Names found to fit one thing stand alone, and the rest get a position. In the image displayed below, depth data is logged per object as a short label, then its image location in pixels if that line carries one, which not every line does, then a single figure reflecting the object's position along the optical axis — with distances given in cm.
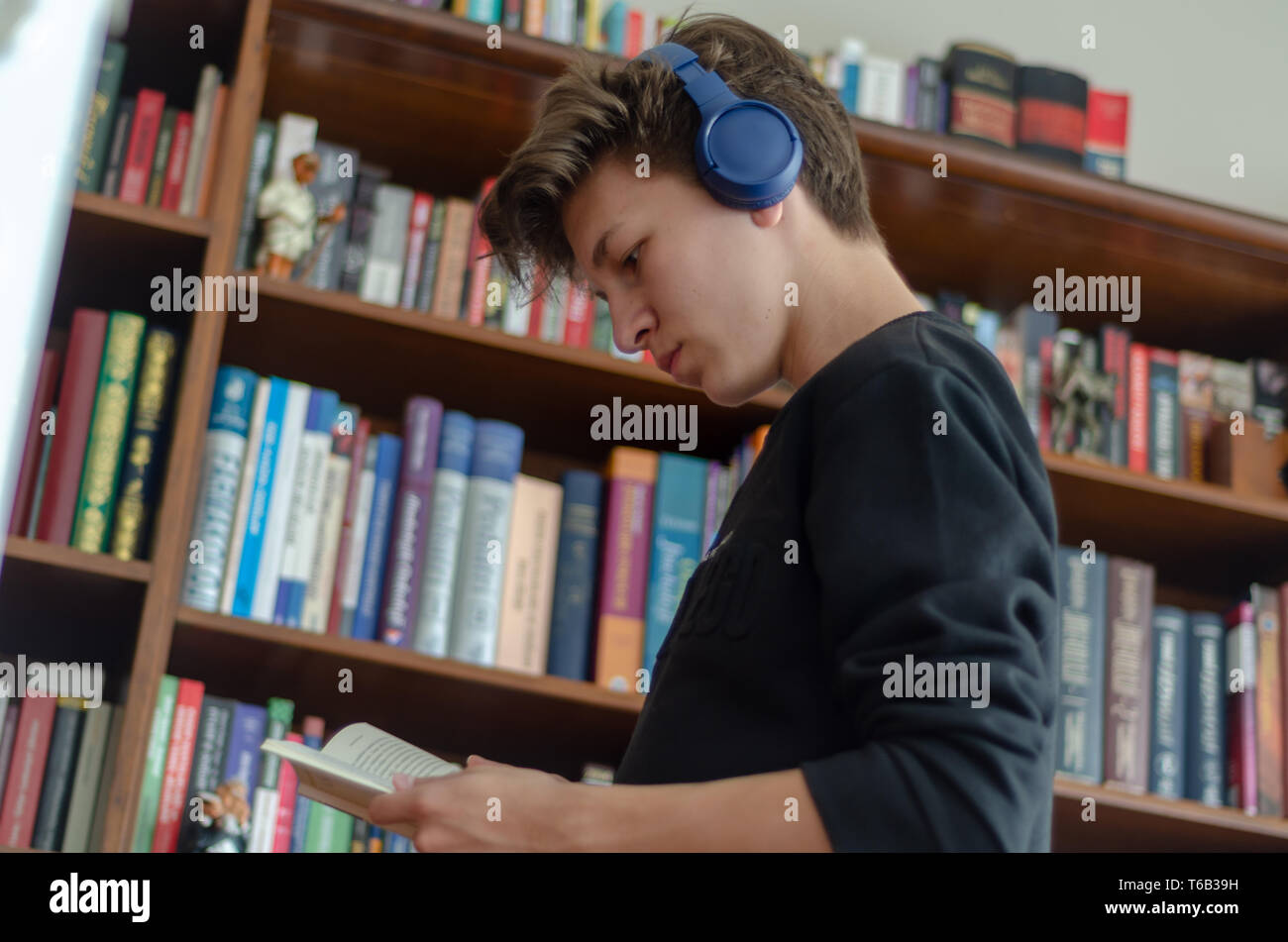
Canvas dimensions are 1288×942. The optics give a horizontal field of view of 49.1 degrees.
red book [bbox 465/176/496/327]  181
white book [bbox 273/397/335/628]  163
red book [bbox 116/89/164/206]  172
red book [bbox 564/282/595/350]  184
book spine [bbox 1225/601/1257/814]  182
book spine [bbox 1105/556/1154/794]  180
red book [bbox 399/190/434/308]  181
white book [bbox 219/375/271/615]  160
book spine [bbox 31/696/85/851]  152
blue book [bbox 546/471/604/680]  173
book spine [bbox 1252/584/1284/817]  182
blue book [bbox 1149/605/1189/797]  182
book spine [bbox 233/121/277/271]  173
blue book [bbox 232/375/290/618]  160
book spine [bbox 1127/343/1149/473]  199
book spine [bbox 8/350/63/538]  158
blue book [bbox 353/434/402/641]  167
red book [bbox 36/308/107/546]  157
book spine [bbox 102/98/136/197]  172
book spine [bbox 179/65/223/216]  172
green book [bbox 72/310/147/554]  157
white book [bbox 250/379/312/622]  161
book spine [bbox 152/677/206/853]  152
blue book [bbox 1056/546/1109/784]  179
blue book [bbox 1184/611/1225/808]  183
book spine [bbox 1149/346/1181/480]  200
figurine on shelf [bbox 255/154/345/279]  172
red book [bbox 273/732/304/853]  160
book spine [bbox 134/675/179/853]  152
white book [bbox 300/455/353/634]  164
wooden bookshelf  162
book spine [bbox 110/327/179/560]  158
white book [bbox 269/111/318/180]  178
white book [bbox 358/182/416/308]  180
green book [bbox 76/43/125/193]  171
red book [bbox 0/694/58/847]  151
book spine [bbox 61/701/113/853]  152
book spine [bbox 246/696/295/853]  158
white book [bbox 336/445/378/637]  166
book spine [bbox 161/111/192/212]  172
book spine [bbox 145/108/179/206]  173
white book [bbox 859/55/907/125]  207
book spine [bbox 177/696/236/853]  155
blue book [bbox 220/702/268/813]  159
